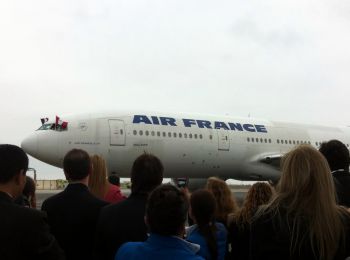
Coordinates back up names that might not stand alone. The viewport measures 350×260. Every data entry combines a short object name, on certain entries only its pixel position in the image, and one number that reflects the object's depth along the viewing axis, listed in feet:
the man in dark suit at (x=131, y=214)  12.44
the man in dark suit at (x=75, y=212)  14.20
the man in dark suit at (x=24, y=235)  9.61
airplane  60.49
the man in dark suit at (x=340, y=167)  16.07
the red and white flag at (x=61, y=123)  60.29
